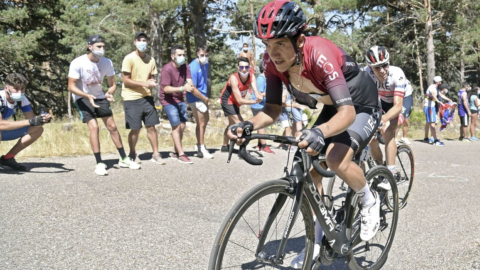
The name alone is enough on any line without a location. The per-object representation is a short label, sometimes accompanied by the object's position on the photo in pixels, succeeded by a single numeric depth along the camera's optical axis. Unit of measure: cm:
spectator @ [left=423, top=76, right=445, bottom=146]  1478
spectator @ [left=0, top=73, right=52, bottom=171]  688
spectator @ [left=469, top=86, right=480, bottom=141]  1643
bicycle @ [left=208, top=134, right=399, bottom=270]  280
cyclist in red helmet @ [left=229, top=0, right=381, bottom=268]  314
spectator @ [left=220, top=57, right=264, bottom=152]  991
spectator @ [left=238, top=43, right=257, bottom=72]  1010
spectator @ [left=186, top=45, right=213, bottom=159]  959
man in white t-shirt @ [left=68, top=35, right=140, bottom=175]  742
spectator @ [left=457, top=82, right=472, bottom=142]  1584
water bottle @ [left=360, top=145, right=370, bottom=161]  423
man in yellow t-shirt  834
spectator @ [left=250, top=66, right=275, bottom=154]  1060
